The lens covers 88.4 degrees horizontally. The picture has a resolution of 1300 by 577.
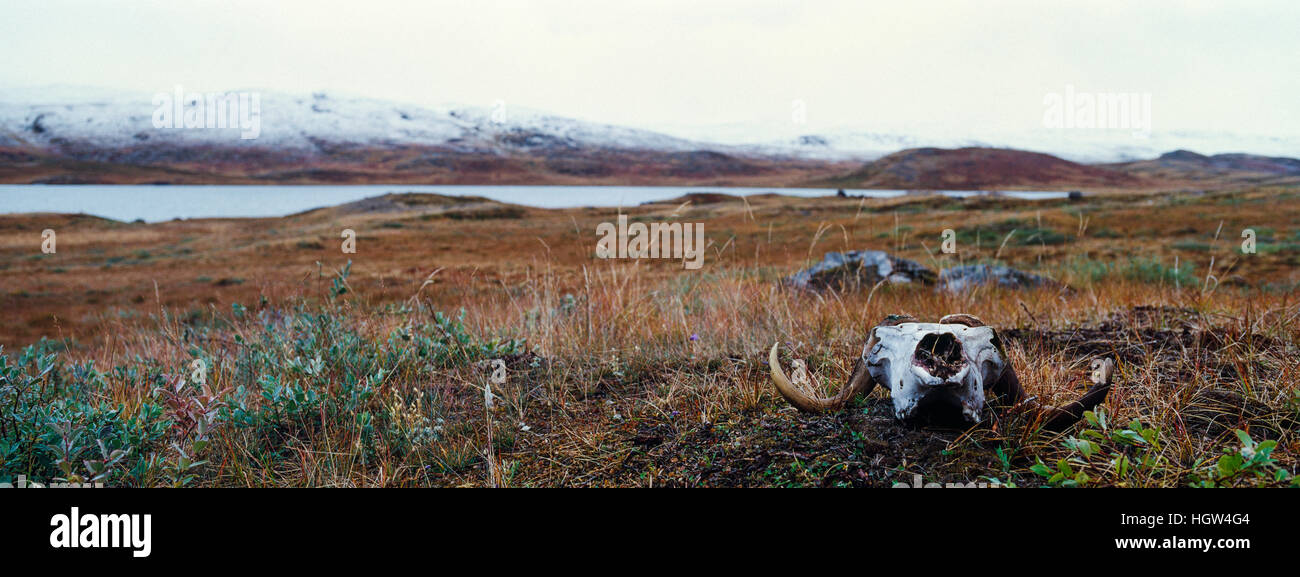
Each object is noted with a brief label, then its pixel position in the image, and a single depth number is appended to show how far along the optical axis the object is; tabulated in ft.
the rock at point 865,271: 31.04
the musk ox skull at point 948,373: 8.87
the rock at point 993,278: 29.07
